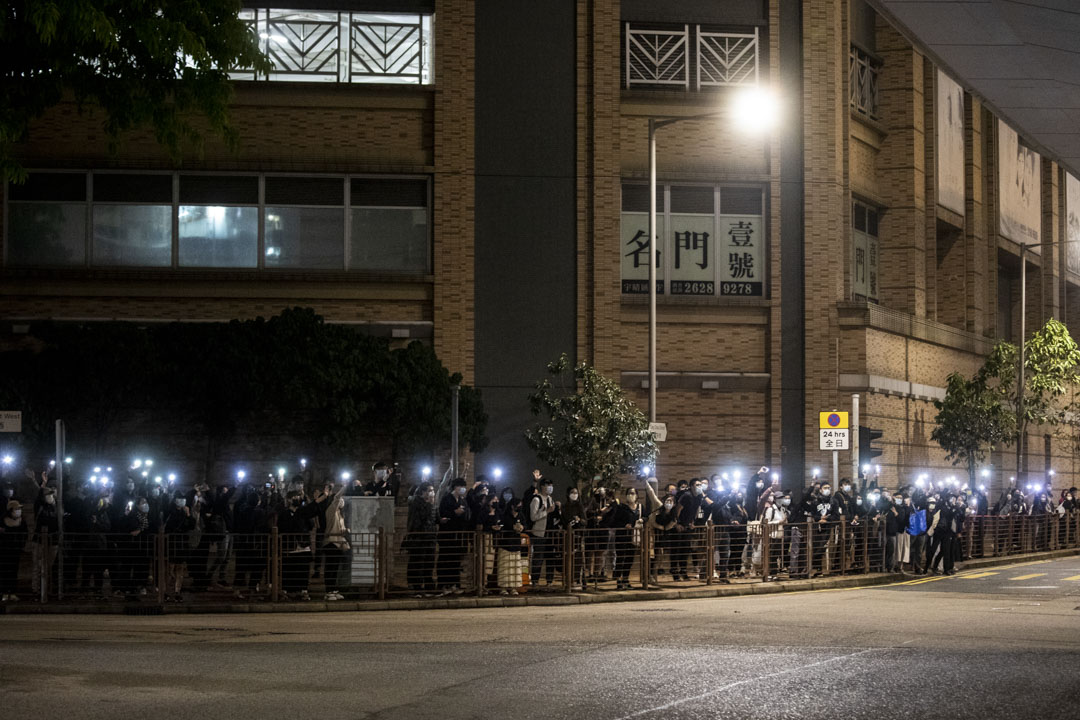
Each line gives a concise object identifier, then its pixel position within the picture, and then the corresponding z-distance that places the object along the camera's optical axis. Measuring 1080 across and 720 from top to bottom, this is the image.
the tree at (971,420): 43.34
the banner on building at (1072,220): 60.69
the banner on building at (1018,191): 52.94
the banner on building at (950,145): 47.34
